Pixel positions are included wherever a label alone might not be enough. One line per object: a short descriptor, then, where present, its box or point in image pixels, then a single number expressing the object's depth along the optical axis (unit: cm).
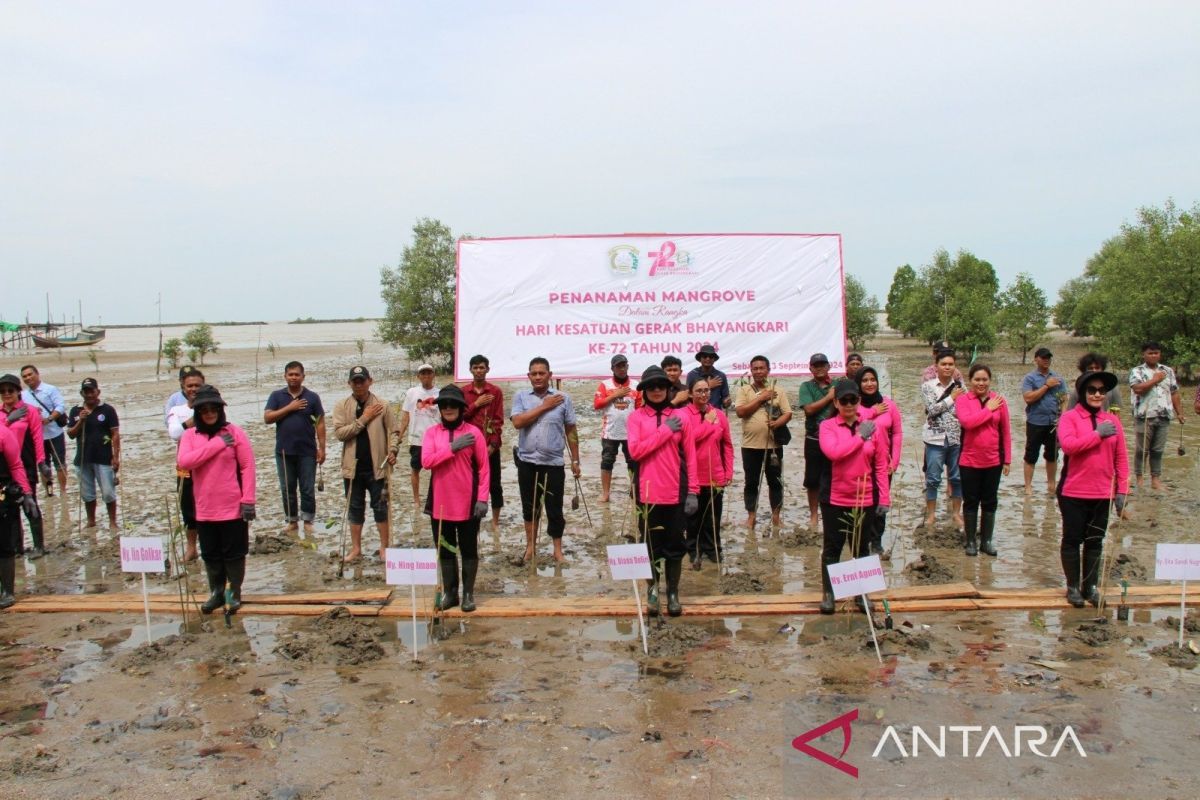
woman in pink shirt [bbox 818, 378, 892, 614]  618
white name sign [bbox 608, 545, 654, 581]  573
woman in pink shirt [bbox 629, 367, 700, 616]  629
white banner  958
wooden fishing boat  5659
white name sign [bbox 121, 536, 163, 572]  615
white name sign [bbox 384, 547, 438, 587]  582
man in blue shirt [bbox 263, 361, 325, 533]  867
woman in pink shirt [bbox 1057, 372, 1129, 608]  632
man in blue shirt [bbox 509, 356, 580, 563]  773
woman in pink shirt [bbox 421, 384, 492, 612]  636
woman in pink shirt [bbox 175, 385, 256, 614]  643
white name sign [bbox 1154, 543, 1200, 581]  568
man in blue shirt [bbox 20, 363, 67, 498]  1028
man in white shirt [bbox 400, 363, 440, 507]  866
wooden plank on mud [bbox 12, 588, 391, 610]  668
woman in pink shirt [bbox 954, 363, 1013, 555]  761
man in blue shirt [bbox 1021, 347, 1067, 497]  970
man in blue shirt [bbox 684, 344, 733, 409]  875
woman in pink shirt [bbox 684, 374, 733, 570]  738
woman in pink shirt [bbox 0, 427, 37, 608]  700
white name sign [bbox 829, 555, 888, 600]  564
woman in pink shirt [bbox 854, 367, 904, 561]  753
